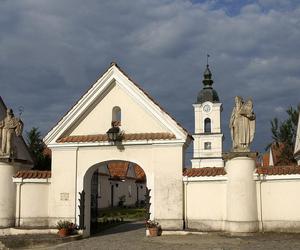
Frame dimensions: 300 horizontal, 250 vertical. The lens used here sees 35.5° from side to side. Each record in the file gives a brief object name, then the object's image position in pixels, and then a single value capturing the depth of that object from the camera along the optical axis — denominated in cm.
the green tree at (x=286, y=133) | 3307
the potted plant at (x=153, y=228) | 1639
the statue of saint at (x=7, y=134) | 1727
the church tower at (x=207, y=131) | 6185
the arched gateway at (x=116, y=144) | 1681
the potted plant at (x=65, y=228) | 1642
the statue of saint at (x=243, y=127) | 1582
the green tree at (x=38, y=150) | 3039
